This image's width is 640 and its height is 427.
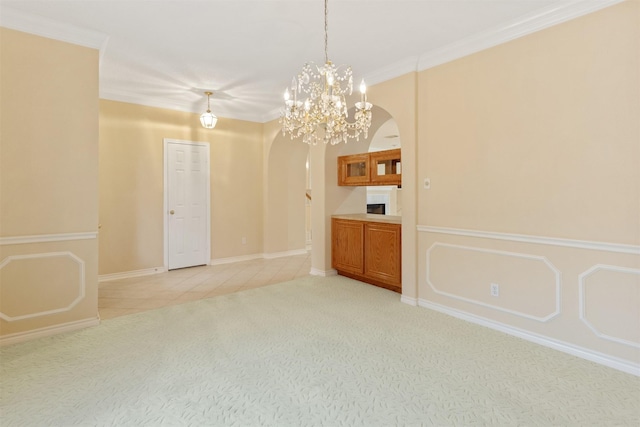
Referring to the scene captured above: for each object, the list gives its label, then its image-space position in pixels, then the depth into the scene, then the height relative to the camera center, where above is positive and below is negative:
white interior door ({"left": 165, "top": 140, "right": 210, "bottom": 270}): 5.27 +0.16
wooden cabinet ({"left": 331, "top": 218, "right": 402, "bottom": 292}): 4.01 -0.54
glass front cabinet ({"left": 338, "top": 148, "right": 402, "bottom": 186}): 4.12 +0.61
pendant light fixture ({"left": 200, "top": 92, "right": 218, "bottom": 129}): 4.82 +1.43
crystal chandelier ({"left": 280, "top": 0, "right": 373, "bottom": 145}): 2.48 +0.82
